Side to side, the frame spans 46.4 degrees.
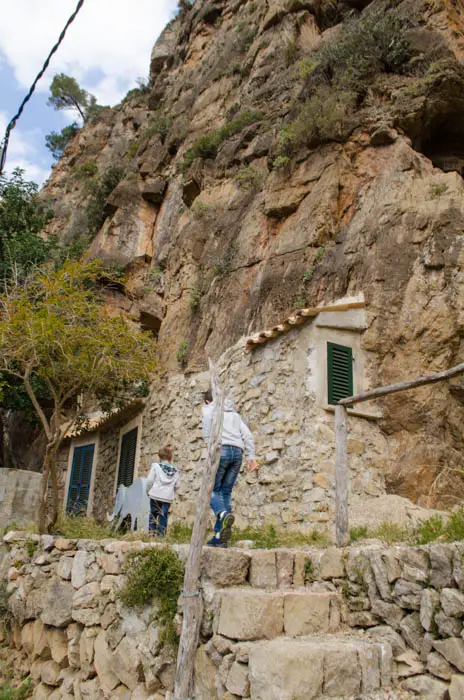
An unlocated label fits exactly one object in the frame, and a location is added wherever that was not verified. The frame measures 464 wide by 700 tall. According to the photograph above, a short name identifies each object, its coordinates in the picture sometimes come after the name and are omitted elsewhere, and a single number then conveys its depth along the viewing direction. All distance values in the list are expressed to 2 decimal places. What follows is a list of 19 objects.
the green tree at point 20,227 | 15.23
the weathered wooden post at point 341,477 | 4.84
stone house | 7.69
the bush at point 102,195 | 21.67
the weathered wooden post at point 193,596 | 4.23
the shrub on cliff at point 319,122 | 10.88
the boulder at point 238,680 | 3.77
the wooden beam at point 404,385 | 4.14
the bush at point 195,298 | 13.02
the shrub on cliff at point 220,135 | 14.41
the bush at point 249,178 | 13.05
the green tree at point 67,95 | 37.00
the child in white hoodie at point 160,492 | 7.22
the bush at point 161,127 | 21.15
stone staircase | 3.53
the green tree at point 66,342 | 8.87
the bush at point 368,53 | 11.24
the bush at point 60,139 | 36.03
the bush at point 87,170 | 27.98
